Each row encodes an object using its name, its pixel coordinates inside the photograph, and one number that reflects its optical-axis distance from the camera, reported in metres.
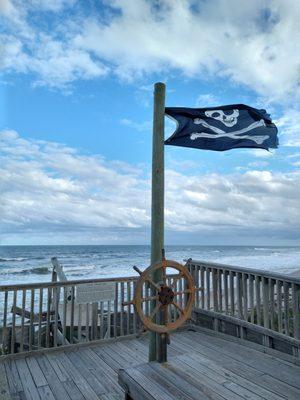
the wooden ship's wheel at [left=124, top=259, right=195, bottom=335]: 2.91
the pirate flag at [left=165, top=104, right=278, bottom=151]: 3.70
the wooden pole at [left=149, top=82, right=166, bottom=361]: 3.24
